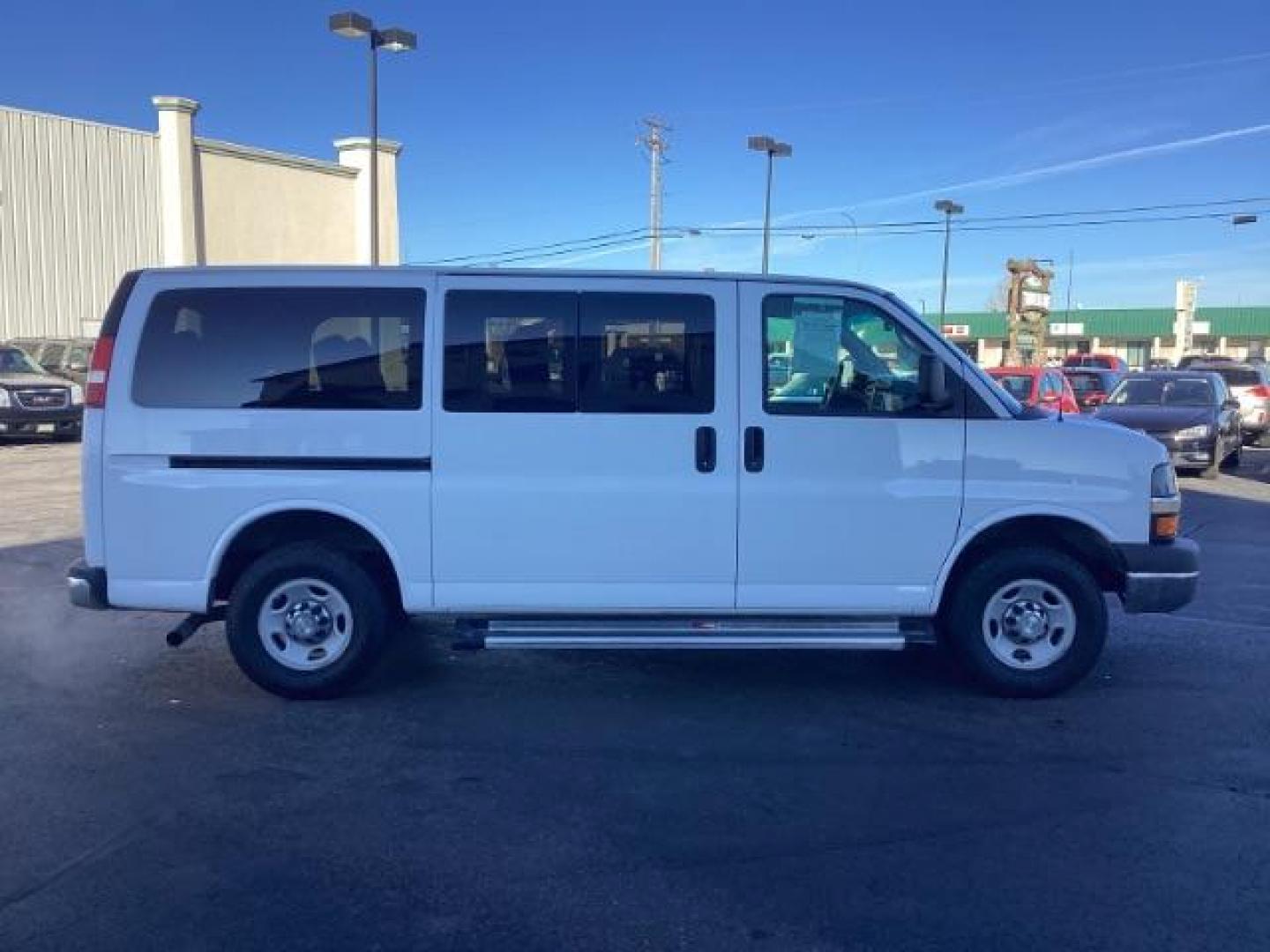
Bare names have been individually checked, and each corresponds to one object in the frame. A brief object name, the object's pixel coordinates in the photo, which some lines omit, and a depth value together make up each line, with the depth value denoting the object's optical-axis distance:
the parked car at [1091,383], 23.05
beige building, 31.06
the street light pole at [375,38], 18.72
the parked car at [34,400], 19.45
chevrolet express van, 5.66
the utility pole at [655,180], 46.03
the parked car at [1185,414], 16.15
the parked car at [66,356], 23.44
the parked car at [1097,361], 31.12
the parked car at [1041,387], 17.38
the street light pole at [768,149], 28.94
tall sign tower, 36.59
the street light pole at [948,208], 35.72
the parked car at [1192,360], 32.28
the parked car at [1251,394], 21.94
